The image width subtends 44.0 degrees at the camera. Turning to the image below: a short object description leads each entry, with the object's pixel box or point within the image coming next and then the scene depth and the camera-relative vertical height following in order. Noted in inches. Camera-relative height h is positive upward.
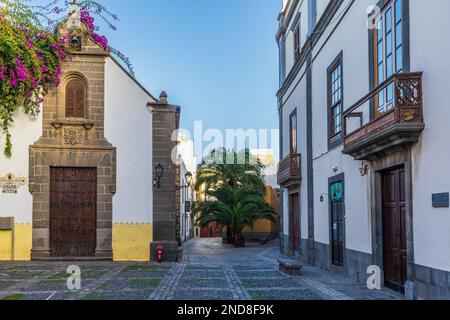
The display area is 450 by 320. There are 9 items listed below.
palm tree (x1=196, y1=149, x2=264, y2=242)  1204.2 +56.0
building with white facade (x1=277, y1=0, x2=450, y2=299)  316.5 +40.6
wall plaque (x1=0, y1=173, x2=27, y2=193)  661.3 +21.0
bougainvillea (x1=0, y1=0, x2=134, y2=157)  627.5 +167.7
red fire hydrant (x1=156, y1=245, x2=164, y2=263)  663.1 -63.4
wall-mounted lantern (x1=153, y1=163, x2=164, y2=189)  676.7 +29.8
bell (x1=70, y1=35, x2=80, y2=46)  691.9 +198.2
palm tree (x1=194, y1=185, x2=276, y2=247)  1095.6 -19.9
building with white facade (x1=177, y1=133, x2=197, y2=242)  1239.5 +16.5
